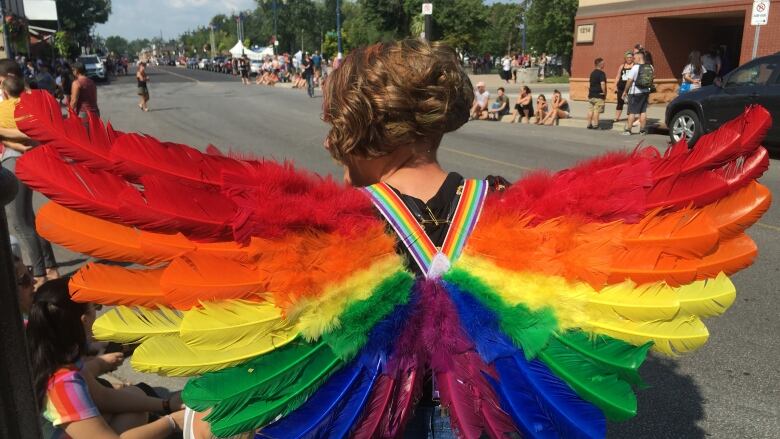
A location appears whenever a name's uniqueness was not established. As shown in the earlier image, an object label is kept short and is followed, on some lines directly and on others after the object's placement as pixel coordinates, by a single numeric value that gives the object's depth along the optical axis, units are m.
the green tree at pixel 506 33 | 63.53
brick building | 19.16
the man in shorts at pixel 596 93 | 14.76
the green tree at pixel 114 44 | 179.00
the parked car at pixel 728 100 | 10.41
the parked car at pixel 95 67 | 42.50
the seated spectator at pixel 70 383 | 2.38
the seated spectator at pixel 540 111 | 16.58
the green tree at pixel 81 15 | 85.69
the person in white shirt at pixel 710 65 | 16.22
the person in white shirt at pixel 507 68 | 35.34
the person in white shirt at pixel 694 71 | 15.82
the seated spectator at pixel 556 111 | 16.22
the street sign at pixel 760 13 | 12.24
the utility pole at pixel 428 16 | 20.25
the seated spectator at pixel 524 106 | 16.92
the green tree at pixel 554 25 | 42.12
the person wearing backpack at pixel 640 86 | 13.14
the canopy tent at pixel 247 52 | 66.99
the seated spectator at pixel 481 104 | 17.75
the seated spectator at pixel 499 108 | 17.84
